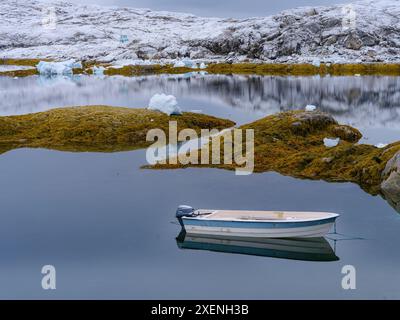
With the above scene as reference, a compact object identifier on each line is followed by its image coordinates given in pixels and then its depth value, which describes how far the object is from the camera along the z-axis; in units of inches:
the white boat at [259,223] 916.0
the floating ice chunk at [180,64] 6063.0
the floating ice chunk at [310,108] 1849.0
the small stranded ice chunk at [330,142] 1517.0
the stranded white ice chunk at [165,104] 2062.0
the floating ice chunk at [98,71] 5846.5
